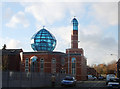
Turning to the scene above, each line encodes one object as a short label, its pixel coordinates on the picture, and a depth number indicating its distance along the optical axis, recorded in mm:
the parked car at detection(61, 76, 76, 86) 22964
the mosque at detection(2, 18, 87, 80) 50244
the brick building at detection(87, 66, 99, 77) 96700
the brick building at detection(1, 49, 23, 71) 49154
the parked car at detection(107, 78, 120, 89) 19192
